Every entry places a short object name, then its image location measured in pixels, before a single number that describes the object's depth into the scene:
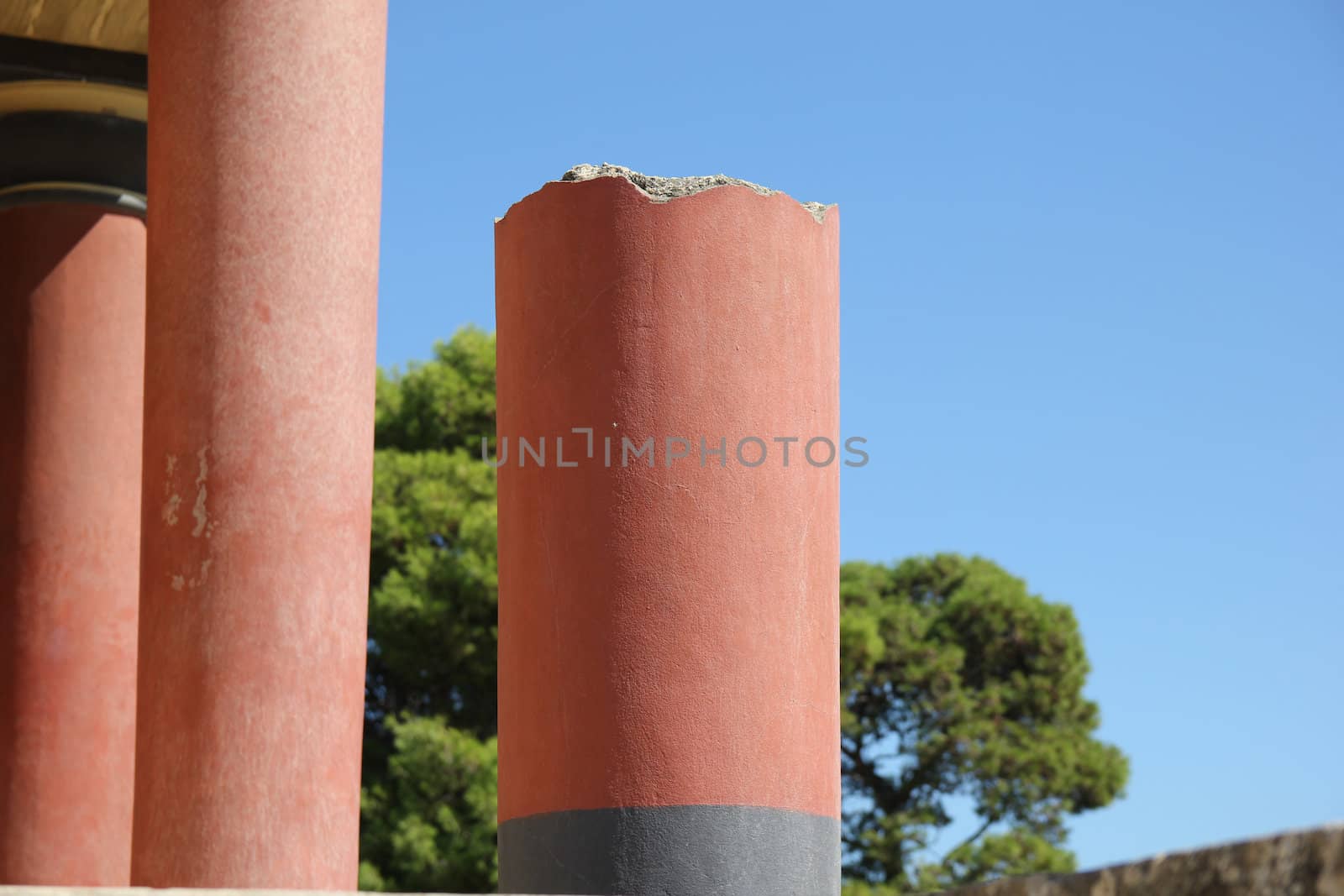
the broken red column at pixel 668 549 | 6.18
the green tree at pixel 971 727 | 23.42
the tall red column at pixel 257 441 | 5.67
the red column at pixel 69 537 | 9.49
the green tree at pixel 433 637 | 19.72
